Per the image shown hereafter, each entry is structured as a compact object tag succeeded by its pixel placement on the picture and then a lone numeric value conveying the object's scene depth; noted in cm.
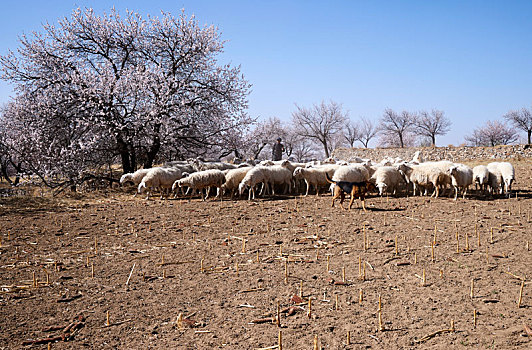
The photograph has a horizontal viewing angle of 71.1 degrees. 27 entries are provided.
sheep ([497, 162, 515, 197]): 1230
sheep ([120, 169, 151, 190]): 1523
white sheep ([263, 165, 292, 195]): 1416
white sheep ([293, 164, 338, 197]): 1383
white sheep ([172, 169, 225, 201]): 1341
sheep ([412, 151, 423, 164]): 1491
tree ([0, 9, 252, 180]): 1673
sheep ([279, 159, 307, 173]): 1524
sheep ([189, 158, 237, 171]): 1641
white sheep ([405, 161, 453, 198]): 1227
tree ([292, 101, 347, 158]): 5222
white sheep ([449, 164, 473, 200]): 1199
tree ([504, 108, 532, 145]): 5009
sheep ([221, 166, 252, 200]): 1374
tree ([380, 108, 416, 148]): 5933
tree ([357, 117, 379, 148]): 6347
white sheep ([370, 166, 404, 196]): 1277
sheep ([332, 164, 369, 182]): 1300
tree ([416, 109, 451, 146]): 5834
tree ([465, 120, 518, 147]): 5578
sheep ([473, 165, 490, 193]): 1291
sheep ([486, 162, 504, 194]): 1283
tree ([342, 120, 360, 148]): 6288
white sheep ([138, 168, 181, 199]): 1395
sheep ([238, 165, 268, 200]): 1310
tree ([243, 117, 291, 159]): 4472
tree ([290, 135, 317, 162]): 5531
